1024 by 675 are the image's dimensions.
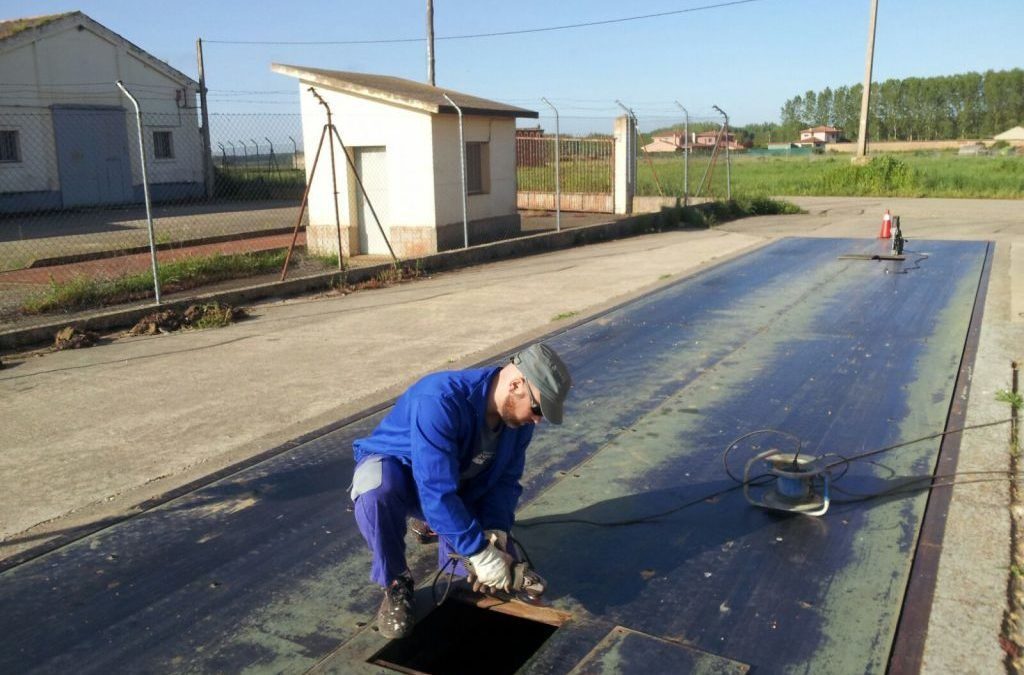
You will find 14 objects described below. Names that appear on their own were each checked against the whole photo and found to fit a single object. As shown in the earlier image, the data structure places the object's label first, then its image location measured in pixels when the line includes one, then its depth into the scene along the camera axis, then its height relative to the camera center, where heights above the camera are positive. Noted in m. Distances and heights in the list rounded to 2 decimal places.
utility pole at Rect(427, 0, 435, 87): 25.88 +3.66
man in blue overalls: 3.35 -1.17
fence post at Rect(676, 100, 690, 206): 21.80 +0.05
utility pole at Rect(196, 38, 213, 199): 30.44 +1.34
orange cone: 16.72 -1.26
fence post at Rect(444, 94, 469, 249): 15.31 -0.74
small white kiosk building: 15.80 +0.07
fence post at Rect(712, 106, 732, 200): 23.10 +0.10
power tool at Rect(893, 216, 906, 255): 13.92 -1.27
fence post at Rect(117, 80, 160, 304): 9.80 -0.29
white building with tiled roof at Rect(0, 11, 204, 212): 25.42 +1.59
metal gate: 23.58 -0.21
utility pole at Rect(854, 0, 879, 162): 34.00 +3.32
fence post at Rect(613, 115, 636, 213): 22.66 +0.03
